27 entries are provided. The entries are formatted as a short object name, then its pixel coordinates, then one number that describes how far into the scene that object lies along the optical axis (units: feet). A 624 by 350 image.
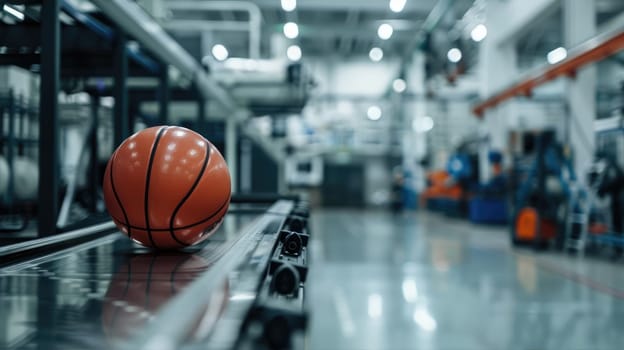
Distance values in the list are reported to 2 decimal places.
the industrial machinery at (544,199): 23.53
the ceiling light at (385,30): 36.76
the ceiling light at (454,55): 34.30
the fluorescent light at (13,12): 7.89
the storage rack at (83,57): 6.96
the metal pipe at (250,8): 28.43
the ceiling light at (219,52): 20.97
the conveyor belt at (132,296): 2.61
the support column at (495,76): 37.42
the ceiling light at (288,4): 21.42
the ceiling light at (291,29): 29.32
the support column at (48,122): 6.90
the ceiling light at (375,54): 58.55
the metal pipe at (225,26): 28.94
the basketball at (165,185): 5.01
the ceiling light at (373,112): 62.13
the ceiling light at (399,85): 50.99
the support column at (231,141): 24.16
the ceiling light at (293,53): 38.55
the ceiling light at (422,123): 58.75
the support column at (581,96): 24.54
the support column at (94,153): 16.60
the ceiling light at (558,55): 25.09
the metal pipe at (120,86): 10.48
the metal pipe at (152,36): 8.71
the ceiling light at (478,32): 34.33
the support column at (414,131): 59.00
